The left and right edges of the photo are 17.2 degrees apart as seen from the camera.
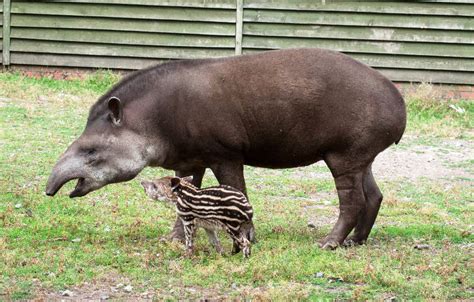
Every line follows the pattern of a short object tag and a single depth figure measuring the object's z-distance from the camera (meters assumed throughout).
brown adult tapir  12.77
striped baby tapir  11.77
